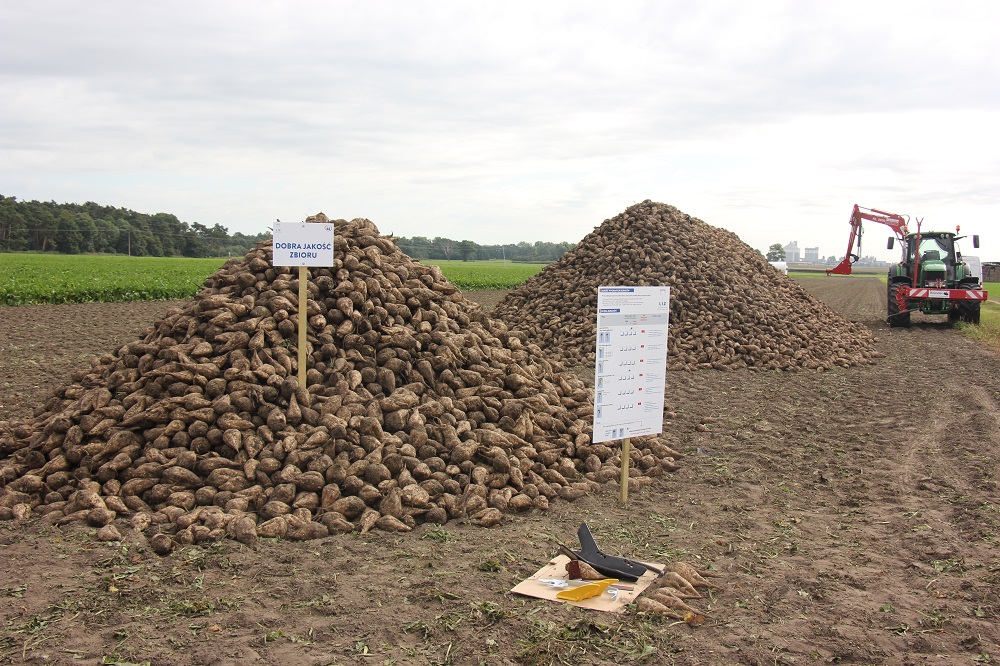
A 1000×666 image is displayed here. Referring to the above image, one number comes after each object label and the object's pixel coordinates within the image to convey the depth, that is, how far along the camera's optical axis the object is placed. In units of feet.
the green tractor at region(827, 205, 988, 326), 65.10
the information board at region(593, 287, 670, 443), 17.54
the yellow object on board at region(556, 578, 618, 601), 12.92
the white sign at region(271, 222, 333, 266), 20.52
